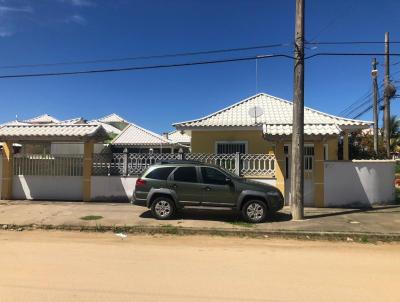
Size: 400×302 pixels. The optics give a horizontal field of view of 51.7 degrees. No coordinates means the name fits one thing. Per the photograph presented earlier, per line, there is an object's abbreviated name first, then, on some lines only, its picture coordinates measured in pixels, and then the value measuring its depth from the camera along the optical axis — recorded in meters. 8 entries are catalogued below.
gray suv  11.39
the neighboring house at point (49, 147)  17.06
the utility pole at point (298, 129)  11.72
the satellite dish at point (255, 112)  18.69
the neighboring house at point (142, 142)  30.47
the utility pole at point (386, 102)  26.17
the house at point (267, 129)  14.51
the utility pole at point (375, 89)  25.55
